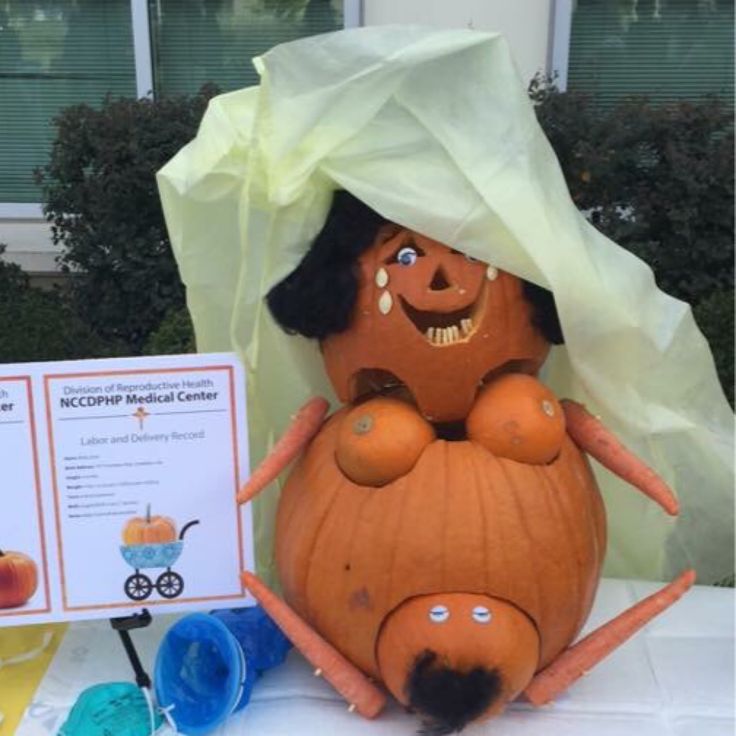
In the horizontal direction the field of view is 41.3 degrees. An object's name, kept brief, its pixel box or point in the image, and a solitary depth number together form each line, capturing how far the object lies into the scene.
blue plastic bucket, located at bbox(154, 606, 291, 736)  1.48
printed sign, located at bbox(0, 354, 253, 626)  1.54
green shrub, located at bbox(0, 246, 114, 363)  2.81
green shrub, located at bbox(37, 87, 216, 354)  3.06
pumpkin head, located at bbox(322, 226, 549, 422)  1.44
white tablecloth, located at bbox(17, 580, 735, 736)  1.50
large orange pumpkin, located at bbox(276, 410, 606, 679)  1.40
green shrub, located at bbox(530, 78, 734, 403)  2.90
